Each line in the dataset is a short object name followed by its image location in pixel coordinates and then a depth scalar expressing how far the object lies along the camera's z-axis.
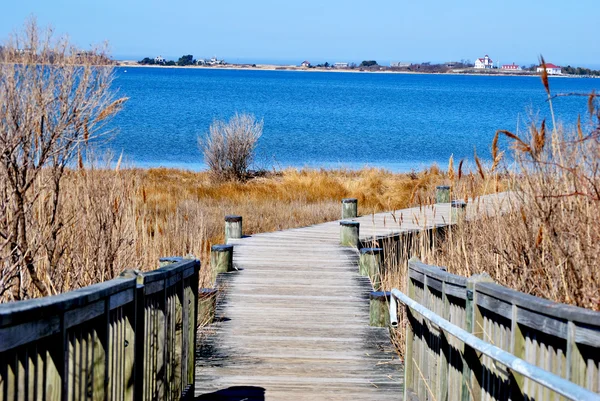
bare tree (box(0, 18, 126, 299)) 12.81
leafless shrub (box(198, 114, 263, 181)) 45.81
